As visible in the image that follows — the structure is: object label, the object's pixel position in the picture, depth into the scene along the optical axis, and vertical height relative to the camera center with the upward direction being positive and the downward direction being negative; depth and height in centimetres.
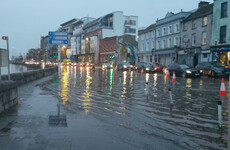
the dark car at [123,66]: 3969 -40
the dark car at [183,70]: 2311 -71
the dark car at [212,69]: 2292 -52
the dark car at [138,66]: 3573 -35
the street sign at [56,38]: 2277 +254
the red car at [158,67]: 3415 -49
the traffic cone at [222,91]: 1076 -129
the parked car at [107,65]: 4963 -40
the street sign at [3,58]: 796 +20
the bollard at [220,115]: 584 -132
